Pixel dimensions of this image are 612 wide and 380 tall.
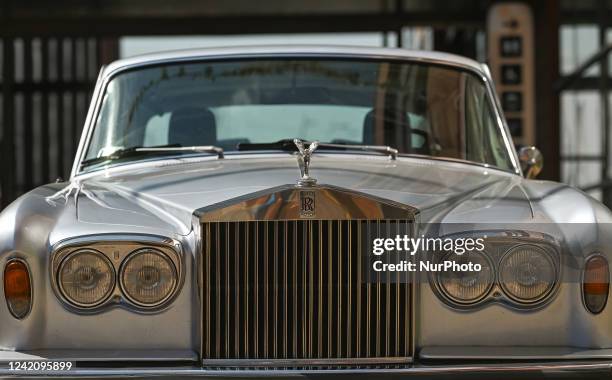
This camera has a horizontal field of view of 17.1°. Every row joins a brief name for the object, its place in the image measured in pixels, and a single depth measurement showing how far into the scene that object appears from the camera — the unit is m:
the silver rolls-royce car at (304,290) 5.91
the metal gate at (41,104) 26.06
